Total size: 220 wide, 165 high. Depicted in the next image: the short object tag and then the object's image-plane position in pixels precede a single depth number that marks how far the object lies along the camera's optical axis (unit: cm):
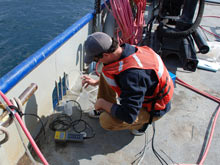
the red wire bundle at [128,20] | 371
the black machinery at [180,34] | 307
